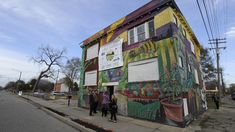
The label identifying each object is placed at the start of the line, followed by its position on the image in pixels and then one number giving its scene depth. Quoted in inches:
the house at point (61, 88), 3017.7
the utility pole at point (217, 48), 906.4
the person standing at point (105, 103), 405.7
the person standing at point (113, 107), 341.4
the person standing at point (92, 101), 430.0
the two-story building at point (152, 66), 331.3
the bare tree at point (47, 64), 1594.5
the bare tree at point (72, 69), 2059.7
